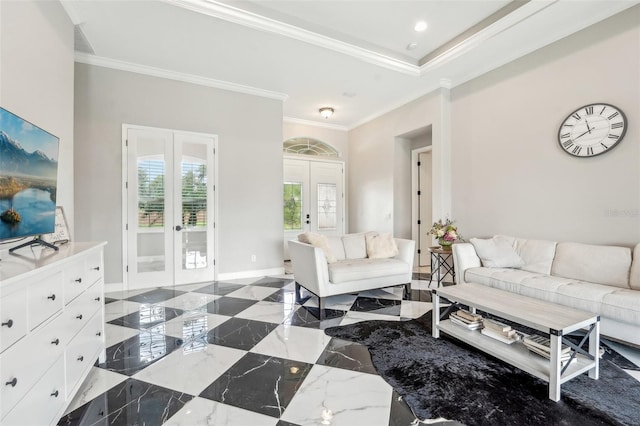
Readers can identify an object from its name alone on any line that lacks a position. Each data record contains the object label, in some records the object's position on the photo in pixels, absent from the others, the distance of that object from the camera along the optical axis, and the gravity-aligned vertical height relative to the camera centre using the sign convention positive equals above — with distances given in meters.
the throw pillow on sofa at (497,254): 3.35 -0.47
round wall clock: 2.89 +0.88
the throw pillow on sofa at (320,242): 3.53 -0.35
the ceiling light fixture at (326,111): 5.55 +1.98
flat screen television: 1.48 +0.20
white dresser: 1.08 -0.54
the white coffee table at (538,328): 1.71 -0.76
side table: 4.16 -0.76
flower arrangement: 4.07 -0.28
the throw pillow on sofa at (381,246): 3.84 -0.44
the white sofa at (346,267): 3.21 -0.63
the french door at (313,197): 6.44 +0.38
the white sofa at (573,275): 2.26 -0.64
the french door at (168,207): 4.05 +0.10
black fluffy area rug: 1.59 -1.10
